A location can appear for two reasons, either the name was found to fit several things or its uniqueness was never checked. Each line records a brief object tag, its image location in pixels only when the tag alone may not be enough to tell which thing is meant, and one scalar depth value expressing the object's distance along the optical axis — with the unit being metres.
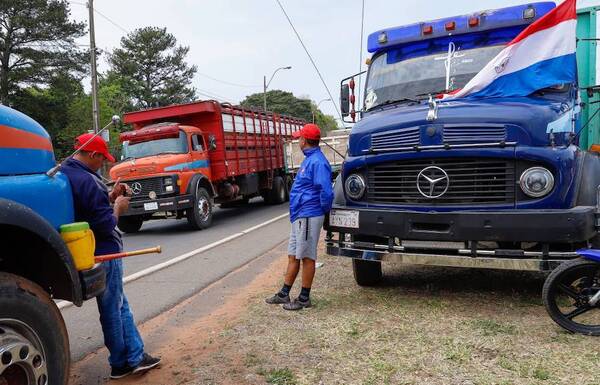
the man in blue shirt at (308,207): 5.03
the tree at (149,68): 54.88
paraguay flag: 4.79
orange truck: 11.77
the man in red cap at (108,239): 3.35
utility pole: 20.31
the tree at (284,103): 72.62
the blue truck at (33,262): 2.53
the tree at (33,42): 31.64
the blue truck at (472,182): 4.20
